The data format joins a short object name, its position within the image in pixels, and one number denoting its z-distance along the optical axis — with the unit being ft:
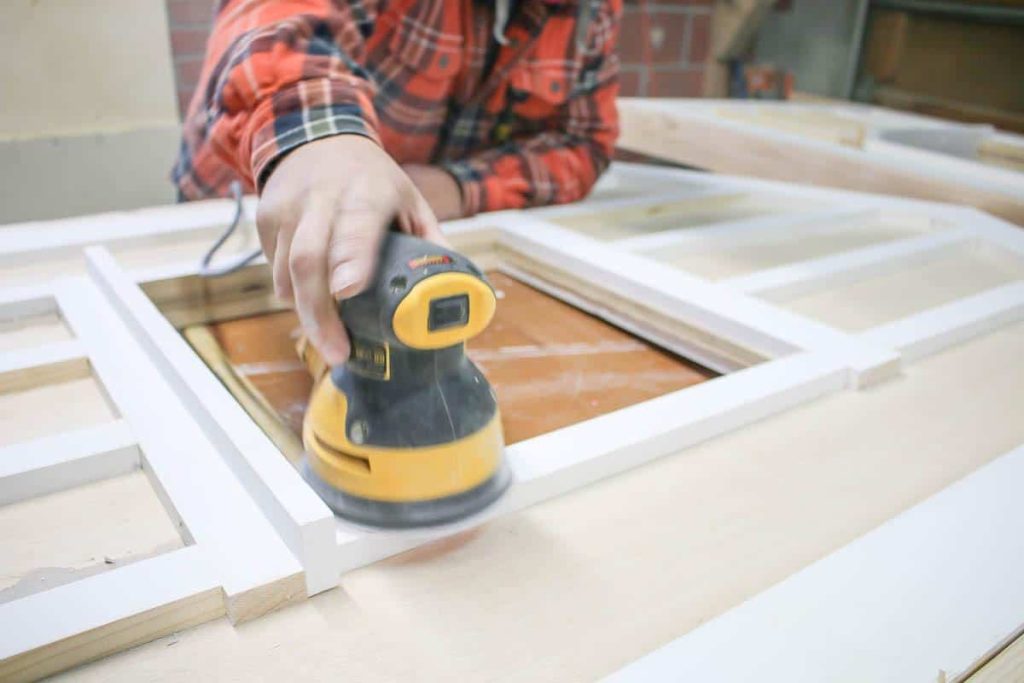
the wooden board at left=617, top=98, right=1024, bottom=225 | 4.43
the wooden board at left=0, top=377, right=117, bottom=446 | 2.00
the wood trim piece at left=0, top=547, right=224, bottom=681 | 1.27
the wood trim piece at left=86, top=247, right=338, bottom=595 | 1.49
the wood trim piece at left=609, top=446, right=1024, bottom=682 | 1.34
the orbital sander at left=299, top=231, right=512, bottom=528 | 1.55
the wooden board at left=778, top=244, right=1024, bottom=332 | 2.93
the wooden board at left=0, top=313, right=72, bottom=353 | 2.46
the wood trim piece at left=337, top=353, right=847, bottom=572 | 1.63
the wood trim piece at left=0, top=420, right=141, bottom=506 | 1.72
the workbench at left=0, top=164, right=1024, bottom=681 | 1.37
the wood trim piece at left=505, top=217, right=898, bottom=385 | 2.48
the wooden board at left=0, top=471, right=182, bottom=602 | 1.51
